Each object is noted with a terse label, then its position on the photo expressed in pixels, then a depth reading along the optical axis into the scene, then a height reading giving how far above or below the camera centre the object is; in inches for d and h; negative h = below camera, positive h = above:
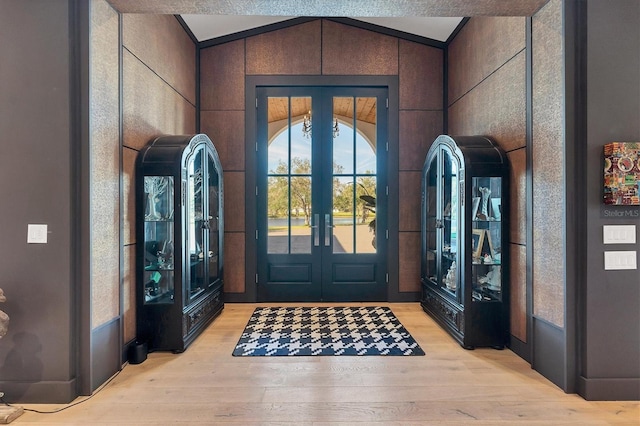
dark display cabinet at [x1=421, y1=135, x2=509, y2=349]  133.7 -11.0
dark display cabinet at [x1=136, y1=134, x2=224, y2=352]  129.8 -10.2
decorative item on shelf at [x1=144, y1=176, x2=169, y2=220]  132.0 +8.8
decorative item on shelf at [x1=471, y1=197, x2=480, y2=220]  136.4 +2.7
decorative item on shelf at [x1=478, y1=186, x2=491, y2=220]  137.9 +4.2
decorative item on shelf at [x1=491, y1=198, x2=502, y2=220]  134.5 +1.9
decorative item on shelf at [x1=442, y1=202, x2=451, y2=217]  154.4 +1.8
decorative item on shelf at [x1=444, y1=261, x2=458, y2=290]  147.9 -27.1
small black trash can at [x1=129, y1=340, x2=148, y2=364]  121.4 -46.6
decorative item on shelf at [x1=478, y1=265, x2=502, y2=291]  135.6 -24.6
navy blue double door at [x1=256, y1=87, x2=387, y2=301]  197.3 +11.3
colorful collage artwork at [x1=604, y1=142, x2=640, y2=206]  96.3 +10.8
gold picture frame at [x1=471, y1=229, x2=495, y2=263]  138.1 -12.2
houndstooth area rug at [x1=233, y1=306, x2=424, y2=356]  131.0 -48.6
